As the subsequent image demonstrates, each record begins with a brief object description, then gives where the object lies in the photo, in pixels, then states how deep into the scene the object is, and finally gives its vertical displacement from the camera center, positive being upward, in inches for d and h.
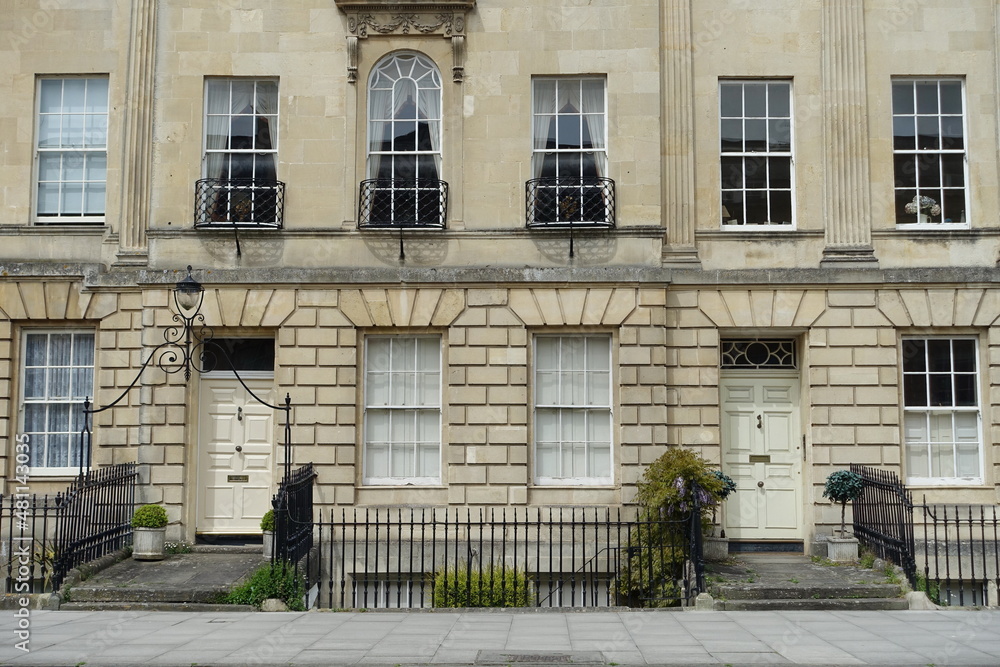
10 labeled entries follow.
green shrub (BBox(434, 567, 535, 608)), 484.1 -83.4
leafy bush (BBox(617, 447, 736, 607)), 498.0 -53.3
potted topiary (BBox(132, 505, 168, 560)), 543.2 -62.0
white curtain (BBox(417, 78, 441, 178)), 593.9 +184.4
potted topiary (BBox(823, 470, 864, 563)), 540.7 -41.4
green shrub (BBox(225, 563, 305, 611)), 465.7 -79.3
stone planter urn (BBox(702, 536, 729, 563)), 540.4 -69.4
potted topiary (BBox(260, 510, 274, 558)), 528.6 -57.9
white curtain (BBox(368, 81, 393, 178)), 592.1 +177.5
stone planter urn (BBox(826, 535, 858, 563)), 540.4 -69.5
